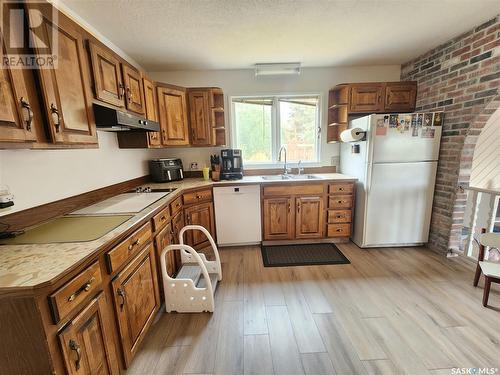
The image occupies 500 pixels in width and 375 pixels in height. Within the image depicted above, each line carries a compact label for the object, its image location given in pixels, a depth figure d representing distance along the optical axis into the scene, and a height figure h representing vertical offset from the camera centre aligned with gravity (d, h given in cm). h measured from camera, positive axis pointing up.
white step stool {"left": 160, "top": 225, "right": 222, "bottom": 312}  166 -114
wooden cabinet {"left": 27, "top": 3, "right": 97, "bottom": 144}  107 +39
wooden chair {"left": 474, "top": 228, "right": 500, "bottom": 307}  165 -103
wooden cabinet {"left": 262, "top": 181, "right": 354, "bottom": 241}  271 -83
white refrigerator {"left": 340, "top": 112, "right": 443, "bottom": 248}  241 -40
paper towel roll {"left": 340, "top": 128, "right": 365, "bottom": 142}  253 +12
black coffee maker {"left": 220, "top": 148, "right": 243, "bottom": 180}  289 -21
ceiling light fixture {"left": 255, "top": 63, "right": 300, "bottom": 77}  277 +102
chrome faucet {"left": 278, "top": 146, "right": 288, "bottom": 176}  314 -29
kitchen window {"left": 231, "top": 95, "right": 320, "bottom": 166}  316 +30
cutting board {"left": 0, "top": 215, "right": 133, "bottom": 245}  108 -42
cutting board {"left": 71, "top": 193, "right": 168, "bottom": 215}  155 -42
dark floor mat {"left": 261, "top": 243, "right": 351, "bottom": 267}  242 -131
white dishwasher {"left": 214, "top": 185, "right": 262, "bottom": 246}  269 -85
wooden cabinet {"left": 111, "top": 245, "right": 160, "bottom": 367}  118 -92
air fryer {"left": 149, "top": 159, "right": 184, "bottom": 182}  273 -24
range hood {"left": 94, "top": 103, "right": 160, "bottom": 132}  146 +25
